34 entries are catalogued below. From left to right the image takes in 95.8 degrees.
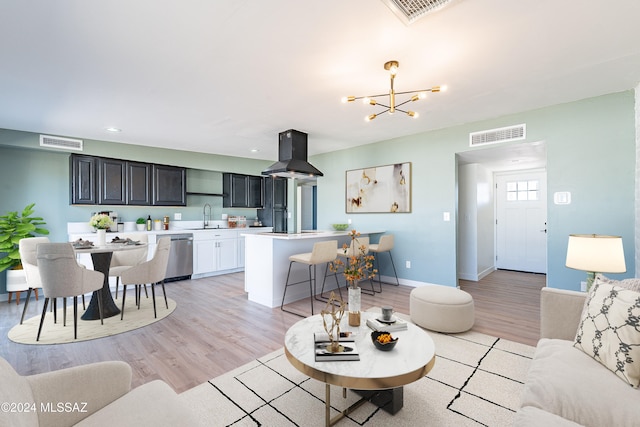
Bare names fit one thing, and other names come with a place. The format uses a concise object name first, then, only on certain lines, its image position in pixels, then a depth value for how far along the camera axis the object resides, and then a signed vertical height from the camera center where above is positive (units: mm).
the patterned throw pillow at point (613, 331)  1352 -611
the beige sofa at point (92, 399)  1023 -735
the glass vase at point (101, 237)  3555 -274
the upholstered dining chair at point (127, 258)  4092 -630
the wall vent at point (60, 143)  4411 +1137
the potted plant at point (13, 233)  4027 -251
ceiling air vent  1809 +1320
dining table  3379 -897
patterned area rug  1713 -1216
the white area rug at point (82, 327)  2873 -1224
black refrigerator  6949 +270
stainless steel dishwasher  5289 -810
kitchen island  3895 -729
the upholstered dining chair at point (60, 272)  2766 -567
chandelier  2518 +1266
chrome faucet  6486 -62
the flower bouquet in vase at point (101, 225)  3545 -126
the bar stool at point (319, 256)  3604 -543
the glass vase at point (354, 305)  2053 -659
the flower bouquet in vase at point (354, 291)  2057 -550
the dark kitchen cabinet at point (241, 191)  6746 +564
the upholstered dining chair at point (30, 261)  3235 -533
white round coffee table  1405 -796
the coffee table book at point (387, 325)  1947 -777
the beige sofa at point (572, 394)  1157 -800
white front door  6000 -179
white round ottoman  2838 -980
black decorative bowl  1641 -751
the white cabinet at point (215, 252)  5652 -772
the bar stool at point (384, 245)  4562 -515
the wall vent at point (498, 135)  3868 +1091
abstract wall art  5082 +456
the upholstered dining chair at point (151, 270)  3404 -670
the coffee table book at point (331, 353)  1566 -777
